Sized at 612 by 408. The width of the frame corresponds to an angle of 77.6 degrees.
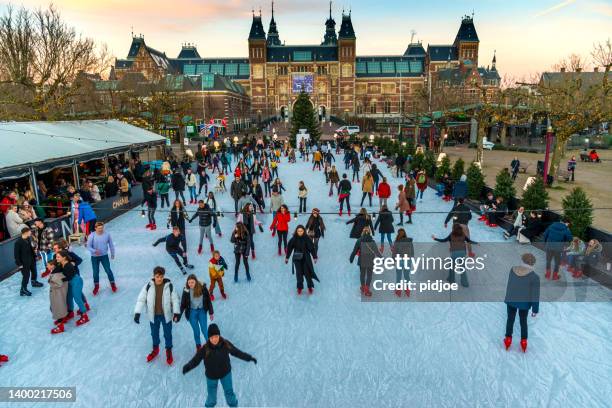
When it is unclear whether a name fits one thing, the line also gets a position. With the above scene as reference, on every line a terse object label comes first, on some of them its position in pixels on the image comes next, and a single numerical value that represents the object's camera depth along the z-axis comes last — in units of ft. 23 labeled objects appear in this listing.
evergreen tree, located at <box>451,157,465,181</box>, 56.13
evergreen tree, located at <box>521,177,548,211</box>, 35.36
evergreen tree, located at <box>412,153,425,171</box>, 69.73
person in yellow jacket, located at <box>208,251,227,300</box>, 22.99
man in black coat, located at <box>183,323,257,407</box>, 14.30
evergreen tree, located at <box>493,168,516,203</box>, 41.96
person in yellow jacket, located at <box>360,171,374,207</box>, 44.48
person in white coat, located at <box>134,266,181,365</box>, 17.87
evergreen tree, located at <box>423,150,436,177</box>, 67.15
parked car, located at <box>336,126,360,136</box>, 172.10
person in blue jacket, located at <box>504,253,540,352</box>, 18.12
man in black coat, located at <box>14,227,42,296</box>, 24.72
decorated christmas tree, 146.61
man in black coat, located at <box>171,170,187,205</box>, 45.86
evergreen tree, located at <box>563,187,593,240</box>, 29.84
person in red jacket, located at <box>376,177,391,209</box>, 40.70
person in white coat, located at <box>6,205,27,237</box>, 30.19
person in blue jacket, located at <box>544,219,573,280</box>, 26.03
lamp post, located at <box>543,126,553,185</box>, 53.93
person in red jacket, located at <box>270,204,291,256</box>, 30.83
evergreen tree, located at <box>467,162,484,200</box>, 48.67
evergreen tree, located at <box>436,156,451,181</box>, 60.49
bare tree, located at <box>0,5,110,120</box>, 74.02
